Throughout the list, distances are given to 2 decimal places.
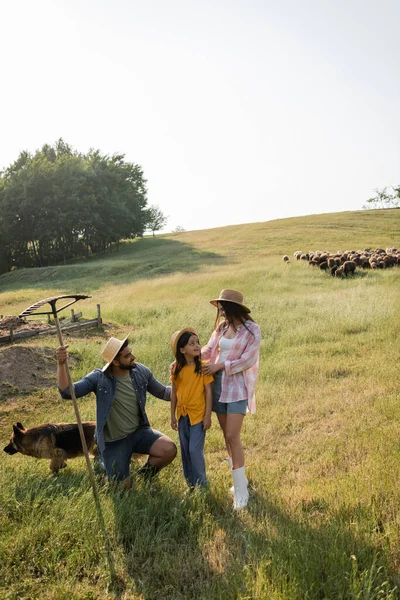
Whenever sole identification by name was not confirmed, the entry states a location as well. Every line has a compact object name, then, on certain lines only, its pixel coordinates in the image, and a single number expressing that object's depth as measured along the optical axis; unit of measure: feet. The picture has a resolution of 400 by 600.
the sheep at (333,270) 79.02
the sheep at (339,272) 76.13
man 16.07
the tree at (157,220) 280.80
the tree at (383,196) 342.64
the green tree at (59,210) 166.40
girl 15.75
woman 15.56
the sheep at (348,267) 76.28
